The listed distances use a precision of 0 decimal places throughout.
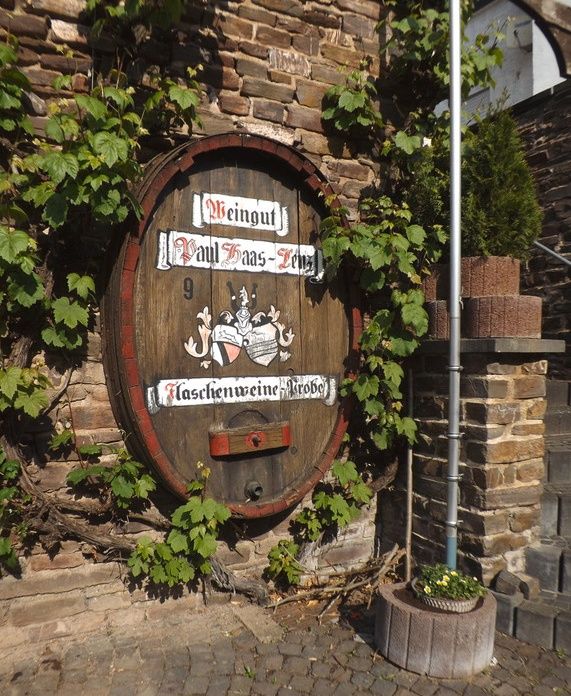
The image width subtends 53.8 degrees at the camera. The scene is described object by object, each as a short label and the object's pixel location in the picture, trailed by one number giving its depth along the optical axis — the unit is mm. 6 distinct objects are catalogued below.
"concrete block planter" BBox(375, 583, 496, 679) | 2654
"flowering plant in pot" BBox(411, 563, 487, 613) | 2725
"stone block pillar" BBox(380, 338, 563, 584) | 3221
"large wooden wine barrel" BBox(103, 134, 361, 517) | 3006
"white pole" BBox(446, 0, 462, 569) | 3127
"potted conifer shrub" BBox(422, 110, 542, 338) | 3252
